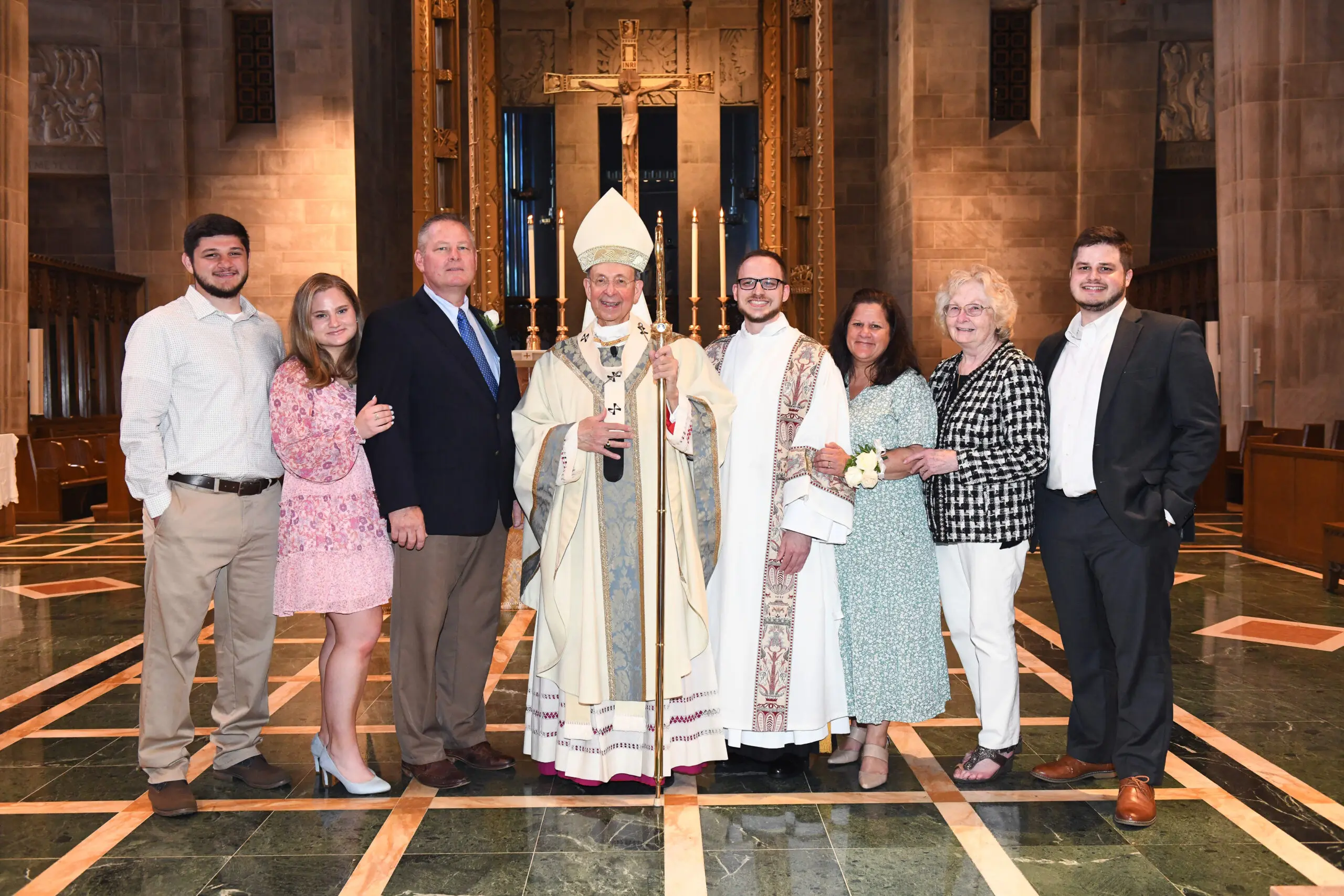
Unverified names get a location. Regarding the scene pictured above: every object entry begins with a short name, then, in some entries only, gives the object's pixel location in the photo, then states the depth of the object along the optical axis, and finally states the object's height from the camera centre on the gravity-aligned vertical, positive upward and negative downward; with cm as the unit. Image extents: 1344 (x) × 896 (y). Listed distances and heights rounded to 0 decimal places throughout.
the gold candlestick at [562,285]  686 +93
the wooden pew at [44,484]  1052 -45
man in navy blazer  344 -10
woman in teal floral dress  357 -47
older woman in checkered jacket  345 -19
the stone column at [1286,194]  1109 +233
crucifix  875 +307
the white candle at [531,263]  671 +114
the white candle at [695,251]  439 +100
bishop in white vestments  346 -32
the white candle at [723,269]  648 +97
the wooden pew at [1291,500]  766 -59
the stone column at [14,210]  968 +207
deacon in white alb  361 -47
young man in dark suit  325 -16
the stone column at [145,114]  1444 +430
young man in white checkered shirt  333 -8
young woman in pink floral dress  332 -23
